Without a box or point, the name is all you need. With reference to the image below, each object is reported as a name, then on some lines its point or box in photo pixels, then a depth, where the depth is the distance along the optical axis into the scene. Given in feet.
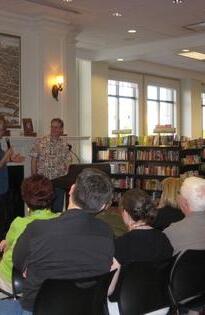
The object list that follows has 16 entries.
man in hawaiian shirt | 22.81
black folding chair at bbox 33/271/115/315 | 7.25
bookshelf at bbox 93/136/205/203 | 36.19
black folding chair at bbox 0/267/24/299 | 8.59
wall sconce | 28.28
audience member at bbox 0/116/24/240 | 19.53
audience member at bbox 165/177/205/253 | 10.17
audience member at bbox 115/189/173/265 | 8.98
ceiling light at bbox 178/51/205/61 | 39.55
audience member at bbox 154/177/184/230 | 12.68
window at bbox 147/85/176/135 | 48.01
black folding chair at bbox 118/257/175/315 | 8.59
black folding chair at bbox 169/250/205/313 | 9.39
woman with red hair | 9.27
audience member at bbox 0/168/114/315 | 7.61
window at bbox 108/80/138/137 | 44.24
